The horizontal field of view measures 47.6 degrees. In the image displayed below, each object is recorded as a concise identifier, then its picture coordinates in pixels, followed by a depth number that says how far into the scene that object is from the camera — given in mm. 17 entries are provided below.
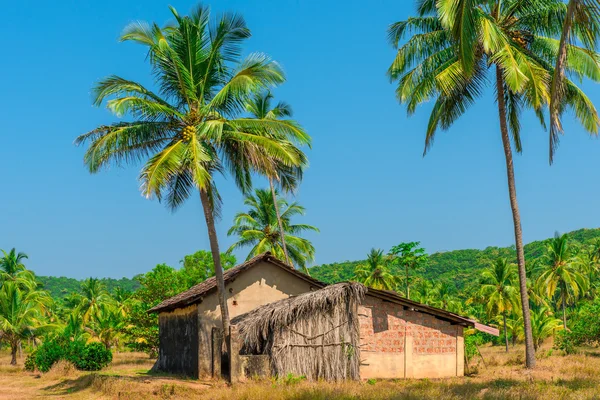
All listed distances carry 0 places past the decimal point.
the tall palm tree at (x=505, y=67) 21875
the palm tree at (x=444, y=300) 58281
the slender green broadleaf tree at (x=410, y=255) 37500
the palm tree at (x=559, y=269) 47562
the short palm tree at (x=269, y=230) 39969
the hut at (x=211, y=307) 23031
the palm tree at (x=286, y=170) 21047
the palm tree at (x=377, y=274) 53469
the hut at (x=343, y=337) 21266
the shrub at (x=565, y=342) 33250
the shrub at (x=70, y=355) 28438
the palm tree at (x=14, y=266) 57062
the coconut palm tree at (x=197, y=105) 20703
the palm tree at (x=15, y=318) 35844
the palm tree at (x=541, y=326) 37594
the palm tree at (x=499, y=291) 44844
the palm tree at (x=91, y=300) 57312
